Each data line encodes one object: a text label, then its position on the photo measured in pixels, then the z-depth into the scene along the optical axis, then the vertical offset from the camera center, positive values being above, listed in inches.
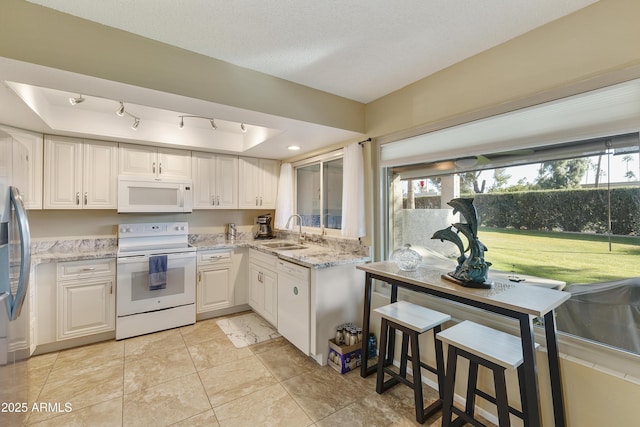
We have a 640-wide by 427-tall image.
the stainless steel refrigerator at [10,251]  52.7 -7.0
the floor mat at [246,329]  113.3 -51.7
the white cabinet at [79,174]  110.2 +18.7
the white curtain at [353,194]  107.1 +8.9
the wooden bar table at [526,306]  51.7 -19.3
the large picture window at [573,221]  55.1 -1.5
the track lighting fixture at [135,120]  112.4 +40.7
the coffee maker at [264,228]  165.6 -7.3
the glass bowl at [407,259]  82.6 -13.5
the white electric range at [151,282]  113.5 -28.7
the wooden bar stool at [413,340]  69.2 -34.7
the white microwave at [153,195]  120.9 +10.4
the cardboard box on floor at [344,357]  90.3 -48.2
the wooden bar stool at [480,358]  54.5 -30.0
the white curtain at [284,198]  156.9 +10.4
